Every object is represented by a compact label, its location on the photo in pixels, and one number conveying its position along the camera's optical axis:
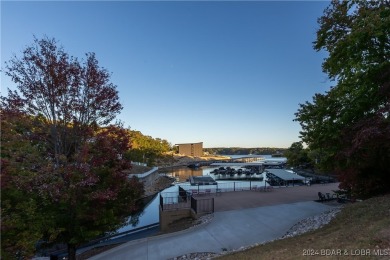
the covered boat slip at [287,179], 30.38
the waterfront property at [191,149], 167.50
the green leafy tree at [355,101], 9.54
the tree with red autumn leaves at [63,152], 6.03
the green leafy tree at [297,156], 56.84
